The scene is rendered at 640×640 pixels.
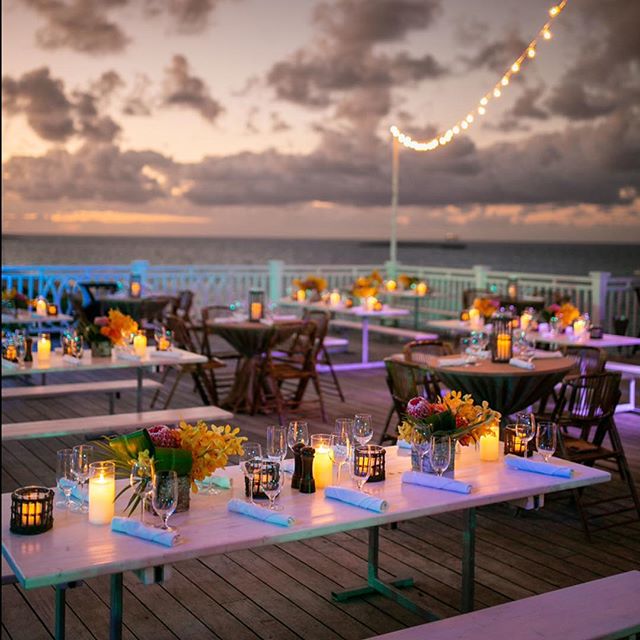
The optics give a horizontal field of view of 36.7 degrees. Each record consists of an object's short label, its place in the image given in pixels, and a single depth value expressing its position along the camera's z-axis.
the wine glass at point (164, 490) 2.82
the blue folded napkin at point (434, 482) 3.36
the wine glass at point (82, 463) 3.13
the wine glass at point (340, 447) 3.64
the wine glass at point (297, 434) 3.53
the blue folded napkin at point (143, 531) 2.75
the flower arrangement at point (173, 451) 2.99
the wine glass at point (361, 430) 3.69
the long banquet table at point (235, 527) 2.63
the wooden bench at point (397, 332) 11.70
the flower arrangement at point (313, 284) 11.47
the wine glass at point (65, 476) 3.12
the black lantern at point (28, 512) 2.82
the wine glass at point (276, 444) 3.42
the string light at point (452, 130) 8.73
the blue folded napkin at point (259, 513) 2.96
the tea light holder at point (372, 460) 3.39
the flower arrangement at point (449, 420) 3.58
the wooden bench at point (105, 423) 5.95
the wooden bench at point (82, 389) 7.19
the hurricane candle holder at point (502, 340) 6.33
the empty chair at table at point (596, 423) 5.38
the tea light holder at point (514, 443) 3.82
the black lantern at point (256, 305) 8.86
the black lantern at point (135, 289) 11.24
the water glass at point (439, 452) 3.49
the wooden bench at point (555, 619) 2.91
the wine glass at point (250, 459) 3.19
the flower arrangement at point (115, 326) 6.59
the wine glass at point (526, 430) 3.81
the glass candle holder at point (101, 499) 2.94
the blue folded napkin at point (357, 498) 3.12
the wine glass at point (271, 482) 3.14
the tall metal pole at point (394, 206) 14.33
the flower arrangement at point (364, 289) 11.23
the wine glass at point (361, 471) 3.37
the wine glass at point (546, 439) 3.74
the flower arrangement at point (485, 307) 9.48
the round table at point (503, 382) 5.91
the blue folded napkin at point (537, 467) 3.58
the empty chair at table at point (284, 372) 8.09
